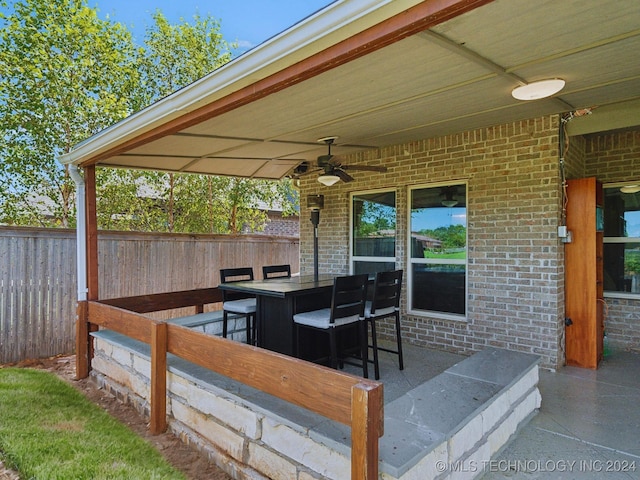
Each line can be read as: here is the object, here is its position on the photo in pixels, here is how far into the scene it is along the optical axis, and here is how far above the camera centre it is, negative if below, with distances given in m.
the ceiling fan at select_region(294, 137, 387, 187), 4.38 +0.83
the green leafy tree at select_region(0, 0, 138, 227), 5.64 +2.22
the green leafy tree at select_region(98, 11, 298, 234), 7.29 +1.19
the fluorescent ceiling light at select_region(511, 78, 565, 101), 2.81 +1.09
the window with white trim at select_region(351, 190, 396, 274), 5.20 +0.14
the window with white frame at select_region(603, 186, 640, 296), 4.64 -0.03
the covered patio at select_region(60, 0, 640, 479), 1.91 +0.97
